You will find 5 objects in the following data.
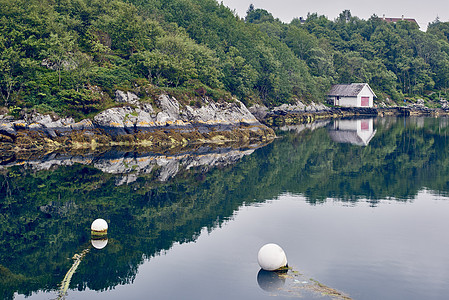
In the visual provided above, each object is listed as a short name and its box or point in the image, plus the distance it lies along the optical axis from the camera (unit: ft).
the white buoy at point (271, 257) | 59.36
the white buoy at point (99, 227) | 75.97
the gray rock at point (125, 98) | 192.03
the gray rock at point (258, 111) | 277.23
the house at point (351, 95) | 400.67
